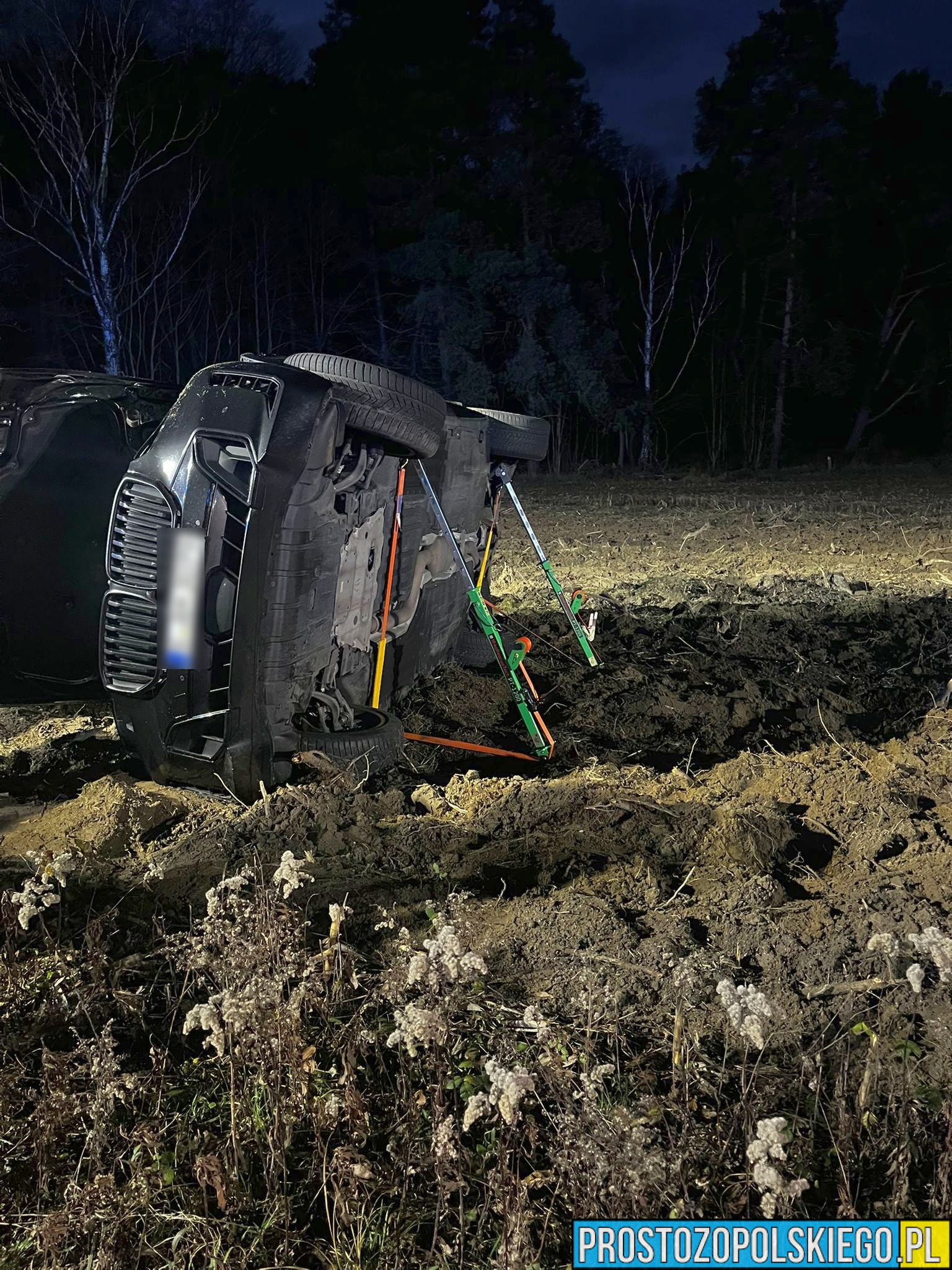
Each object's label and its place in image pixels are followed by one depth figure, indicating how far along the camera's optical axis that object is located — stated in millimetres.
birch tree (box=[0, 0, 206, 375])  16578
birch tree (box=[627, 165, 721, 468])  27672
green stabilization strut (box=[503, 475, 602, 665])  5695
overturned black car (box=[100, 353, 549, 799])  3363
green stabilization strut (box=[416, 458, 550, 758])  4207
